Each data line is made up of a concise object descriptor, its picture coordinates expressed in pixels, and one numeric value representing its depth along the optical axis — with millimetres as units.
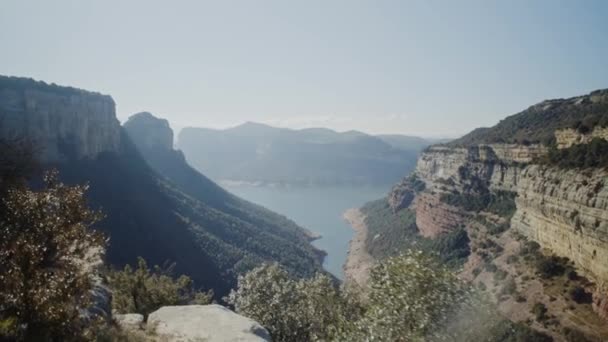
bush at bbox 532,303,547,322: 32750
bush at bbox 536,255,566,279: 38125
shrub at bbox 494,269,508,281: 44850
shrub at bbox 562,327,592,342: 28547
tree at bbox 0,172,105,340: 8680
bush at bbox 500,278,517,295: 39875
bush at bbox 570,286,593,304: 32844
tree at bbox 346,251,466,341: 14867
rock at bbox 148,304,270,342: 15750
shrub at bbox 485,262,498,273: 48969
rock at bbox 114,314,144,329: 16673
